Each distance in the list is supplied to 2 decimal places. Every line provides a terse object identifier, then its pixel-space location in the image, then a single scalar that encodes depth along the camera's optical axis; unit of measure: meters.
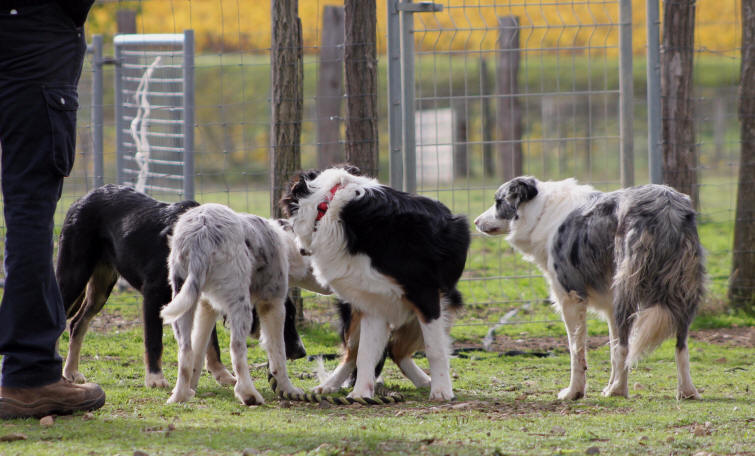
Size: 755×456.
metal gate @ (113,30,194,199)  18.45
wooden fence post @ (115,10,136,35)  23.52
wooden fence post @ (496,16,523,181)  34.09
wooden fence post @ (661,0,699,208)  16.39
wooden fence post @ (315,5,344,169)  30.27
